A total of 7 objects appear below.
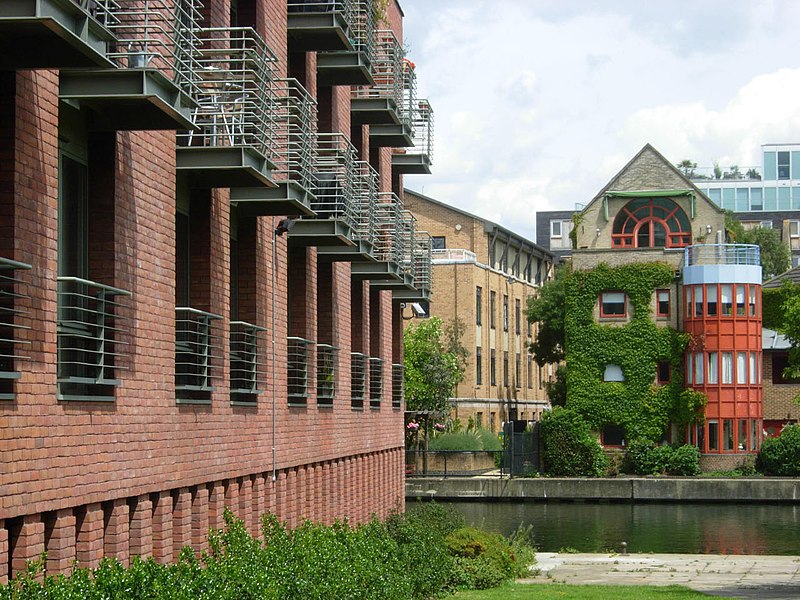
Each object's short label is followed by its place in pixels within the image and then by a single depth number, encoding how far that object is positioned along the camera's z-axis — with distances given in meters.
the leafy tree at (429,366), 66.94
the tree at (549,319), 78.81
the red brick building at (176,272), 11.16
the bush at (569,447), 63.53
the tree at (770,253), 106.25
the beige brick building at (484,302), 79.06
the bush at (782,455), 61.38
